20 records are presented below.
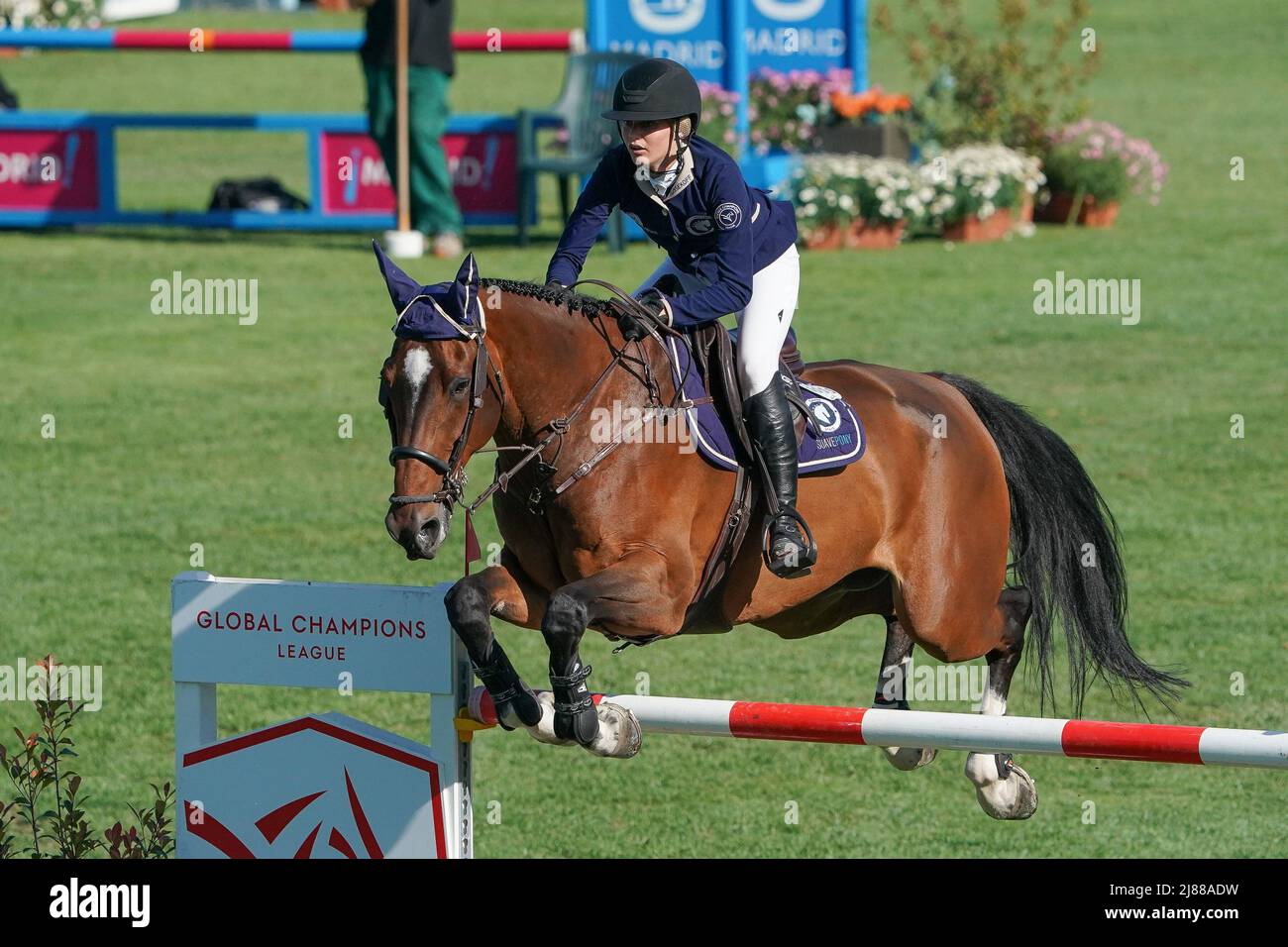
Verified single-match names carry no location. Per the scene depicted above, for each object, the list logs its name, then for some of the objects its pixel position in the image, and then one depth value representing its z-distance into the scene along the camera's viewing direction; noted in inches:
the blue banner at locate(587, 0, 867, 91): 738.8
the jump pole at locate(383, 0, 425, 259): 681.6
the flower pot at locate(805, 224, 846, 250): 733.3
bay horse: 216.4
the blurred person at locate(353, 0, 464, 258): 699.4
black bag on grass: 802.8
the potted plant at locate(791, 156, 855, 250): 711.1
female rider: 228.1
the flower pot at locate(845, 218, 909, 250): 741.3
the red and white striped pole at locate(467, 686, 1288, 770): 195.3
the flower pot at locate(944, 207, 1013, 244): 753.0
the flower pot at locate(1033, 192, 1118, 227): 781.3
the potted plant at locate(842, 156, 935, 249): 721.0
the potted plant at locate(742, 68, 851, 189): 754.8
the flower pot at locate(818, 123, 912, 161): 747.4
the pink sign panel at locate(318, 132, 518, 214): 748.6
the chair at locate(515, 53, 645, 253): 711.1
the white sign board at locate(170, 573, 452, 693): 227.6
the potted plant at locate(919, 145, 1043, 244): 734.5
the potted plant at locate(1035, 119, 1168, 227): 775.7
